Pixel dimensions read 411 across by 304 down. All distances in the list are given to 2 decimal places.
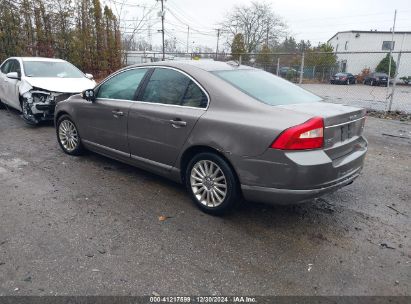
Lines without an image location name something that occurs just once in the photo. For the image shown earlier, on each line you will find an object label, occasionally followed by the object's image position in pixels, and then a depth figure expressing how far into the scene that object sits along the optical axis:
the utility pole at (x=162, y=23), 28.22
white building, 36.09
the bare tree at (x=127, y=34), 21.12
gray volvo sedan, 2.99
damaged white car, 7.23
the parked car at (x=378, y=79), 26.54
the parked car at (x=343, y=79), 20.10
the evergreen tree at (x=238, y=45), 33.16
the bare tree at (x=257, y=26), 52.41
